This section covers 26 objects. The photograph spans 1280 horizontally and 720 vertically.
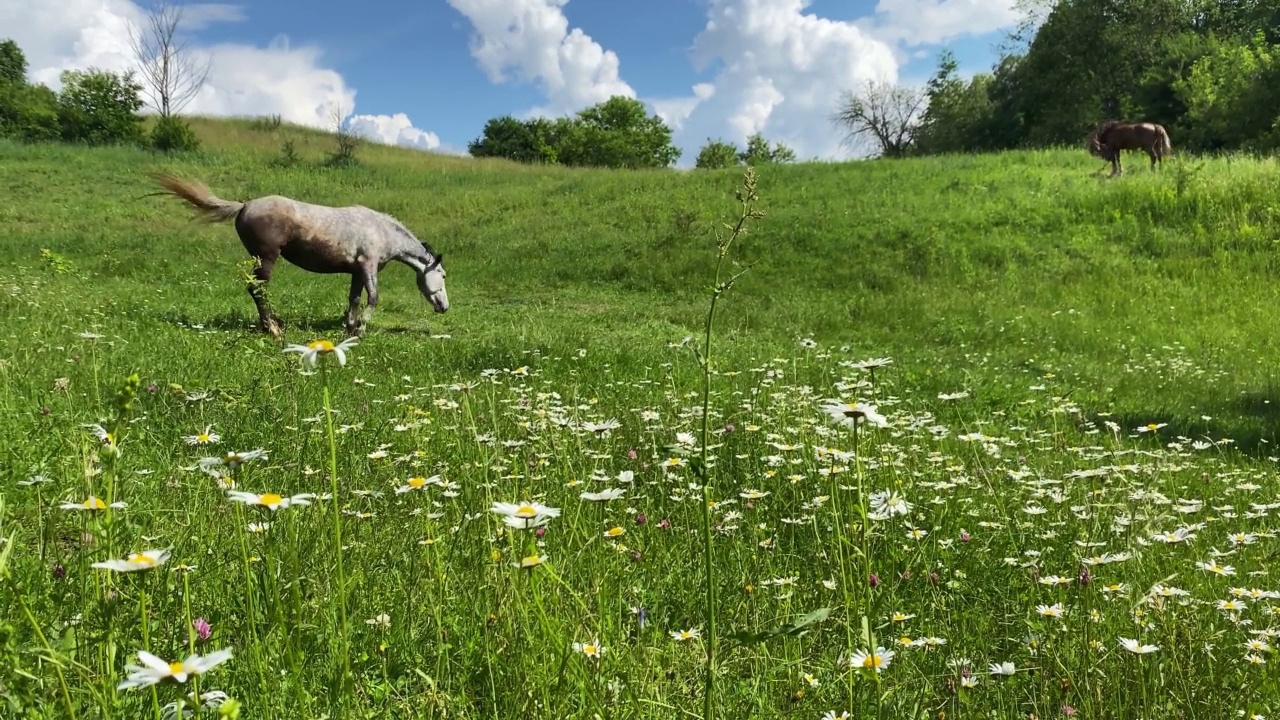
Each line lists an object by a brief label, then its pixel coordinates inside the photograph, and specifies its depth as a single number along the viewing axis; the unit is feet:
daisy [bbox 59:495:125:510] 5.44
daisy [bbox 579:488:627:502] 6.46
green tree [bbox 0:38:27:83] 244.42
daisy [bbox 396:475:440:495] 8.46
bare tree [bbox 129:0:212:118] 183.11
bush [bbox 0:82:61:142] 149.89
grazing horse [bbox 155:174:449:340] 38.58
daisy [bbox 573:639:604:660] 7.29
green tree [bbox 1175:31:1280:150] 120.78
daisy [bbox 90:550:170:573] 4.40
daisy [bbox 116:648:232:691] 3.59
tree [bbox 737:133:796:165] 348.18
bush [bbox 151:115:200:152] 140.56
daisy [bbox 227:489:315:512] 5.43
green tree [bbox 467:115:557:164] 321.93
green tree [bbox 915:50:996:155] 190.80
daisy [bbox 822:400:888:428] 5.85
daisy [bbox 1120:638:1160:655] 7.16
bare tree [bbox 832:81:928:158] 254.27
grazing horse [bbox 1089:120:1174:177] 76.33
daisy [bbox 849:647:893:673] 6.19
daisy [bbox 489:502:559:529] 5.46
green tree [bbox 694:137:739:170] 345.51
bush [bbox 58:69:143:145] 152.46
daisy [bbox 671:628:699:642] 8.45
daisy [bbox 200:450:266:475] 5.88
